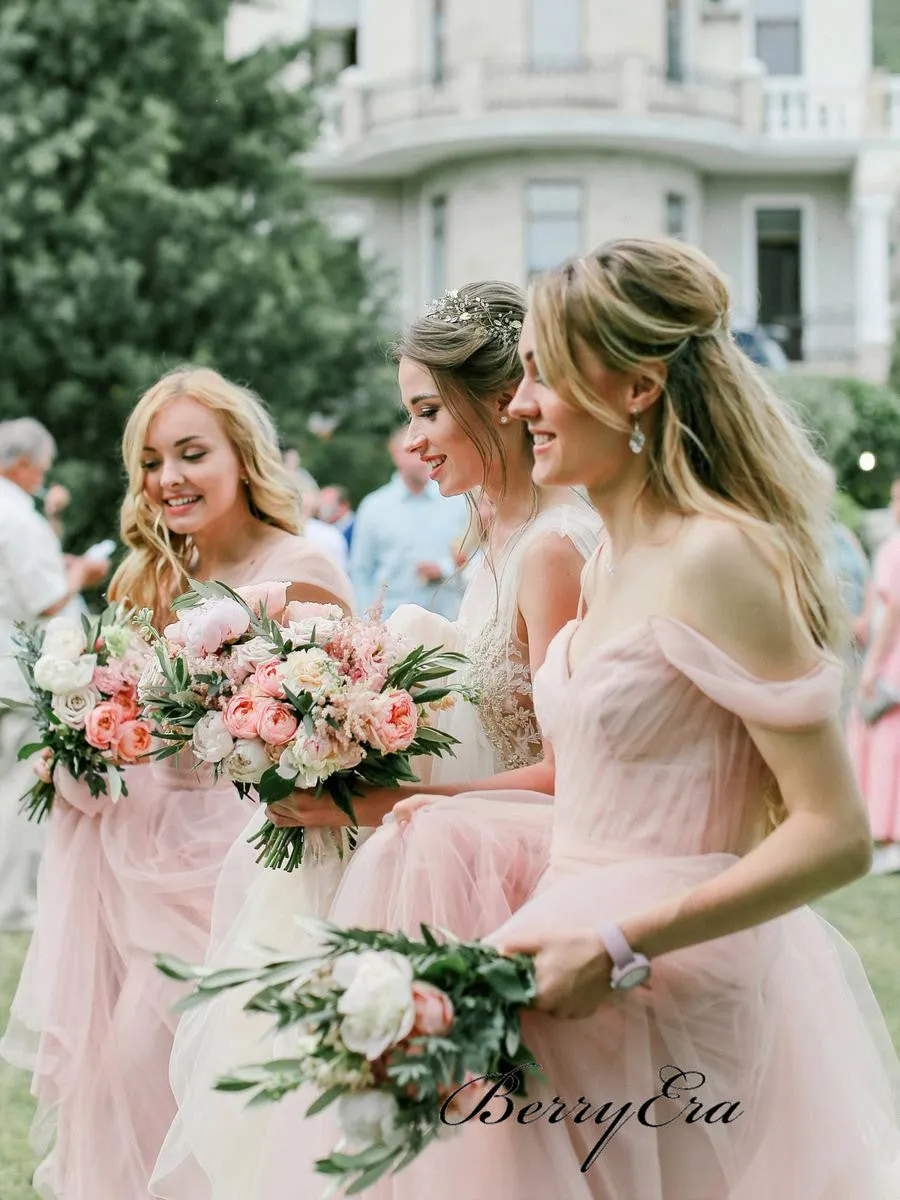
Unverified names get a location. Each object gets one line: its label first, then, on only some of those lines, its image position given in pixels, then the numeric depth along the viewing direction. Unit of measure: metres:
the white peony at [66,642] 4.36
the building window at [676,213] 27.98
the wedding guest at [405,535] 10.11
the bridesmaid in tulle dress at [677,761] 2.47
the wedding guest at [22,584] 8.14
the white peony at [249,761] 3.14
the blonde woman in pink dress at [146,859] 4.23
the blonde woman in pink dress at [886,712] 9.91
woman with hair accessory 2.95
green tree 17.77
